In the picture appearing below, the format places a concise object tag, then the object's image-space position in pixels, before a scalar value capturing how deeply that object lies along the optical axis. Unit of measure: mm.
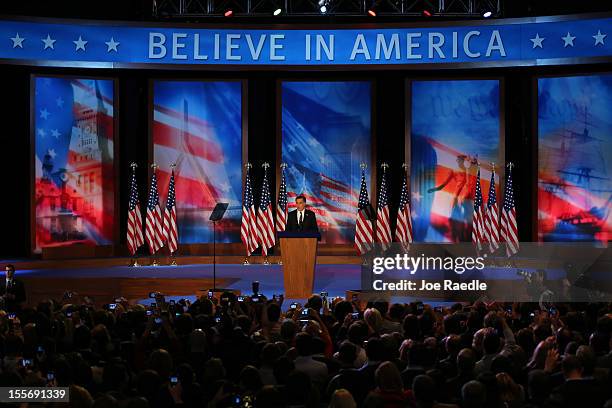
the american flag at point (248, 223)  19453
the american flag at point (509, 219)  18625
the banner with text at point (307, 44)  18953
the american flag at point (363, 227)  18094
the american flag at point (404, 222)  19422
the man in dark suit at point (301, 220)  14484
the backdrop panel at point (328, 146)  20750
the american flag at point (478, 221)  18922
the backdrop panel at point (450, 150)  20281
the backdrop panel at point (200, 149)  20609
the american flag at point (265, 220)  19469
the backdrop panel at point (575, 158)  19234
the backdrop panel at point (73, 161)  19500
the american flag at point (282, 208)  19531
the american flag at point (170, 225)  19547
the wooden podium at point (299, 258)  13156
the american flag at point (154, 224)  19406
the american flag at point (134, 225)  19422
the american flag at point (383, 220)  18703
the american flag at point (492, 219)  18812
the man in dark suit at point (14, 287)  12711
